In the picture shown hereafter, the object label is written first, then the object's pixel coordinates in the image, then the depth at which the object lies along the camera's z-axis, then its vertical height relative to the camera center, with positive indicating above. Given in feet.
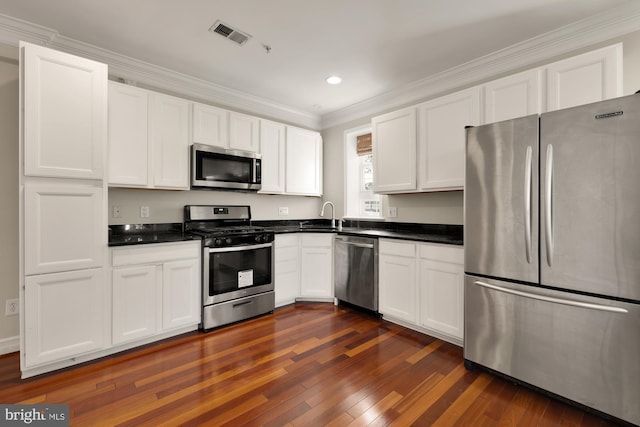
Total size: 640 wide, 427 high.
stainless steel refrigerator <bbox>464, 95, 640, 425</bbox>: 5.24 -0.77
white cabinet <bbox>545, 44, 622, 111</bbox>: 6.63 +3.23
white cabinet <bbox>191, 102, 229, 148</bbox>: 10.44 +3.25
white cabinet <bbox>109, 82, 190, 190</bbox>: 8.75 +2.38
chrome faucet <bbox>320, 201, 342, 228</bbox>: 14.56 -0.01
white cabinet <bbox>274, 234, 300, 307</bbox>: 11.53 -2.19
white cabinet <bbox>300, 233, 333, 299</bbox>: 12.06 -2.12
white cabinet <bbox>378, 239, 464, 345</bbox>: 8.29 -2.25
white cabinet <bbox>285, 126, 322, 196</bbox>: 13.28 +2.42
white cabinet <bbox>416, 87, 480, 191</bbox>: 8.91 +2.50
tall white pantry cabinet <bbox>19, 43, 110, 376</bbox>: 6.66 +0.16
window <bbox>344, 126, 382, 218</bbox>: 13.99 +1.79
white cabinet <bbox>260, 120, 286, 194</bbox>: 12.40 +2.54
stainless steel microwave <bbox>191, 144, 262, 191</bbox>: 10.33 +1.70
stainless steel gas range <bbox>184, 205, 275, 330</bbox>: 9.47 -1.83
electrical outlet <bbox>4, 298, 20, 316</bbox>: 7.95 -2.57
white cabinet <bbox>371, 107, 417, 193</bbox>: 10.30 +2.32
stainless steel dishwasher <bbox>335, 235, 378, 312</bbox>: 10.50 -2.14
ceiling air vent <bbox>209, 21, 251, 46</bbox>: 7.86 +5.03
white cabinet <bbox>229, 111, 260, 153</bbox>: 11.37 +3.26
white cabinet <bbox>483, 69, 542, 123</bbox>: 7.66 +3.22
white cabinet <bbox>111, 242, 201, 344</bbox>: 7.89 -2.18
